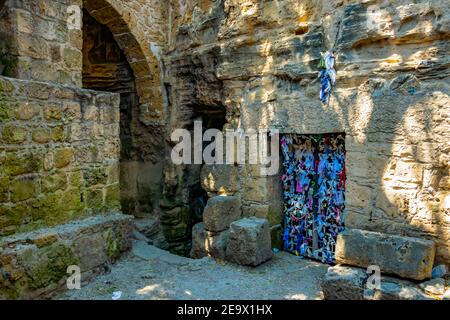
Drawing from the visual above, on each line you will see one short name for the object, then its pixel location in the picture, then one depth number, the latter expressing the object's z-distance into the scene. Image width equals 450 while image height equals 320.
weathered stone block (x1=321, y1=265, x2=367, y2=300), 3.44
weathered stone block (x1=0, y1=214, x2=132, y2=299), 3.30
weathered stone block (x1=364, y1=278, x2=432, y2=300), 3.21
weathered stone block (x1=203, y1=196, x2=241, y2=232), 5.01
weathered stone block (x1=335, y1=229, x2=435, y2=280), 3.42
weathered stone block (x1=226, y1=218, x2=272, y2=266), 4.40
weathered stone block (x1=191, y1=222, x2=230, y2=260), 4.75
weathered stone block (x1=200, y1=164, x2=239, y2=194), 5.27
